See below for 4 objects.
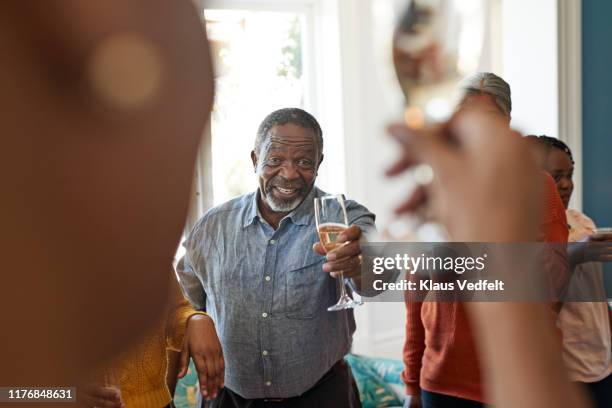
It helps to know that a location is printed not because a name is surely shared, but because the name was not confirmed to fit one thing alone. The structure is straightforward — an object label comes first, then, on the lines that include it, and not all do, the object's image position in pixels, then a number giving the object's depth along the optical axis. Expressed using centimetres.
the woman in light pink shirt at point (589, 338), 177
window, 366
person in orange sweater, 136
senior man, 156
